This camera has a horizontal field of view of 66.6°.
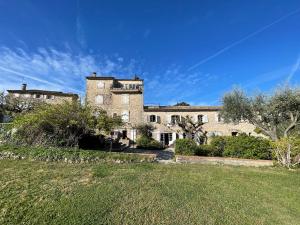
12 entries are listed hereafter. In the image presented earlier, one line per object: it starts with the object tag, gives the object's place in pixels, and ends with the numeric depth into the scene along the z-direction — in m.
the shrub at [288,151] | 13.20
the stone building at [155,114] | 32.06
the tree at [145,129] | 31.78
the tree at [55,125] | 14.29
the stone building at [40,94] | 40.56
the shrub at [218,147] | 17.31
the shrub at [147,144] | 28.25
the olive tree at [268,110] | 16.86
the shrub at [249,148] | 15.51
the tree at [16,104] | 33.78
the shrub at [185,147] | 17.20
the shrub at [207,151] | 17.34
